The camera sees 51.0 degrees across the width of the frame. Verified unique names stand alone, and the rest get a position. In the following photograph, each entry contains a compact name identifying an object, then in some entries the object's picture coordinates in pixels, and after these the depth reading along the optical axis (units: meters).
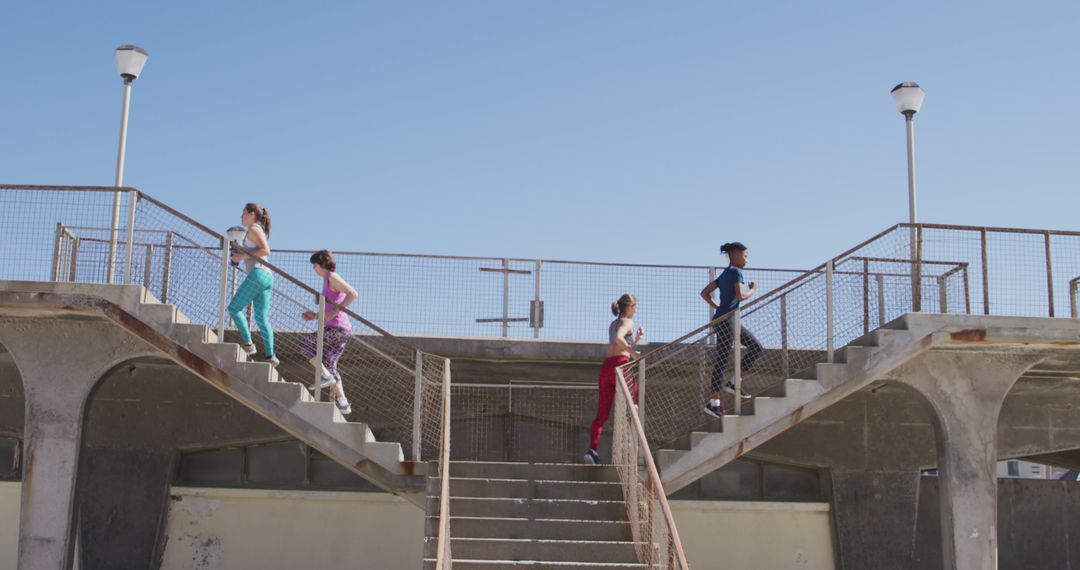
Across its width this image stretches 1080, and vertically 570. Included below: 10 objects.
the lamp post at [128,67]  13.55
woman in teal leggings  11.54
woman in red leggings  12.14
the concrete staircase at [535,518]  10.41
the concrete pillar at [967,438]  13.18
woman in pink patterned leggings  11.91
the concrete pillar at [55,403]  12.35
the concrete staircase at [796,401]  11.82
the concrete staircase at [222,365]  11.49
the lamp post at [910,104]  14.38
